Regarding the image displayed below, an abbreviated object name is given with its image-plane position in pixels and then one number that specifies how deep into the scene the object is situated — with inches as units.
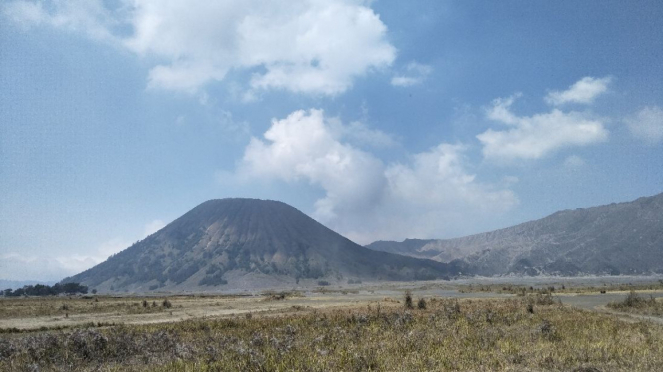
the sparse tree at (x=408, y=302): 1620.3
